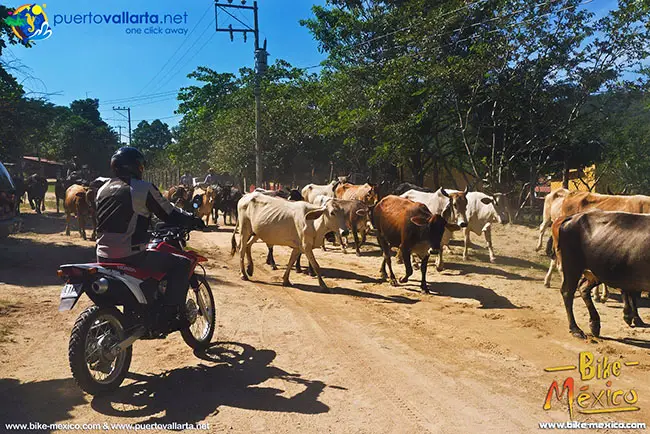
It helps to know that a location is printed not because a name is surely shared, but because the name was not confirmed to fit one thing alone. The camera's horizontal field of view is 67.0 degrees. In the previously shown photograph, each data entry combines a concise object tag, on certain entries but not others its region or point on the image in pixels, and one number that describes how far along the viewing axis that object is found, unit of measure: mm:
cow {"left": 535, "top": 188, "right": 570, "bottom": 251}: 10961
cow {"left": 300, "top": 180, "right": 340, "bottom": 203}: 17984
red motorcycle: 4219
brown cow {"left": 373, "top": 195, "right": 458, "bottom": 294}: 9156
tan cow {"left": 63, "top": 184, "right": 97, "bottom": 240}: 14234
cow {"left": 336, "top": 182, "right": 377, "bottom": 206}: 15555
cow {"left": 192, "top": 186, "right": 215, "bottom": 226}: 19672
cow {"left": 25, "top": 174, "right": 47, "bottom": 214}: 21734
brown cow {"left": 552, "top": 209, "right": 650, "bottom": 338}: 5879
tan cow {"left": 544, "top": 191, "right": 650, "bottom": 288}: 9180
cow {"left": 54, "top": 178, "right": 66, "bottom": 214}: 22047
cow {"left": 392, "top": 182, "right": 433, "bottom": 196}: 16475
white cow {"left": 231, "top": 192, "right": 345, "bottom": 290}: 9412
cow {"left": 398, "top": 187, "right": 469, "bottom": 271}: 11273
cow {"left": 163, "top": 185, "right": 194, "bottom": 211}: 18062
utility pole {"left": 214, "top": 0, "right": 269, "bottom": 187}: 22188
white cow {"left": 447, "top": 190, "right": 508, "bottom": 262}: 12391
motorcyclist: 4617
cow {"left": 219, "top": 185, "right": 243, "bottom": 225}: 20766
